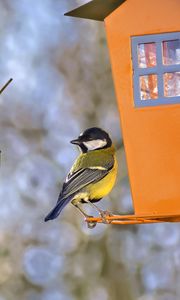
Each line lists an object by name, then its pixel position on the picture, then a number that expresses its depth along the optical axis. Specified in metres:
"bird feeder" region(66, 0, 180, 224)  6.13
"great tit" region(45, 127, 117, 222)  6.71
